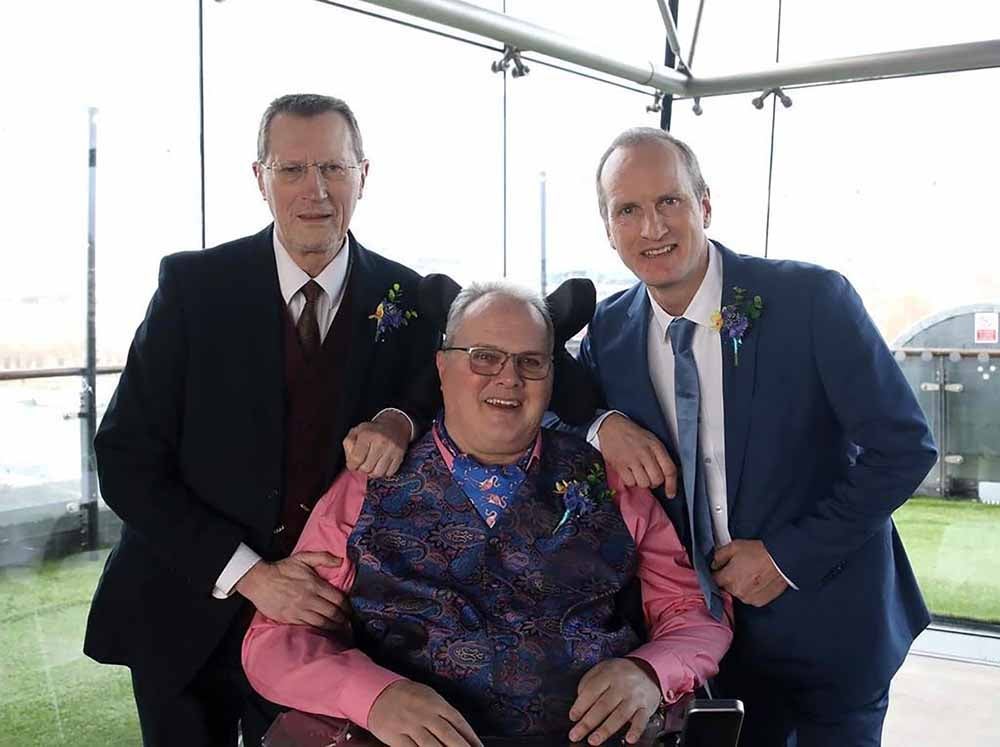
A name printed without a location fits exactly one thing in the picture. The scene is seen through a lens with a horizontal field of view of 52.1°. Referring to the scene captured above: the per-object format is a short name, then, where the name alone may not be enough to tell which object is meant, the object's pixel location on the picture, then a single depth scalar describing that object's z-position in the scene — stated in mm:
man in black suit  2064
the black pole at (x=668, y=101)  4922
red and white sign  5699
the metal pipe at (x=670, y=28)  4312
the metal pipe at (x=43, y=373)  3107
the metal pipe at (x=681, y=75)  3531
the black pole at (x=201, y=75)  3041
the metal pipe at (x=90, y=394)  3238
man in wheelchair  1937
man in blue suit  2084
